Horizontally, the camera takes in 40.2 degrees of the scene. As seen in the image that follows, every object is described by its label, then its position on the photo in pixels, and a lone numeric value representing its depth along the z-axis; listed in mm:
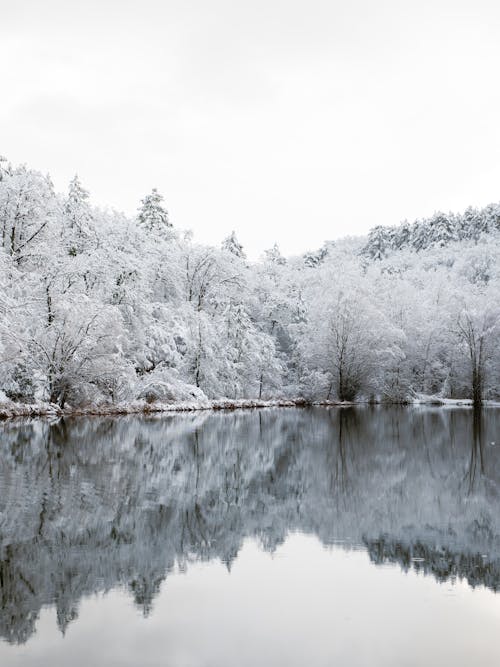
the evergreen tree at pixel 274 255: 61353
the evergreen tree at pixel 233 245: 64000
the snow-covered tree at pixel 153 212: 61725
